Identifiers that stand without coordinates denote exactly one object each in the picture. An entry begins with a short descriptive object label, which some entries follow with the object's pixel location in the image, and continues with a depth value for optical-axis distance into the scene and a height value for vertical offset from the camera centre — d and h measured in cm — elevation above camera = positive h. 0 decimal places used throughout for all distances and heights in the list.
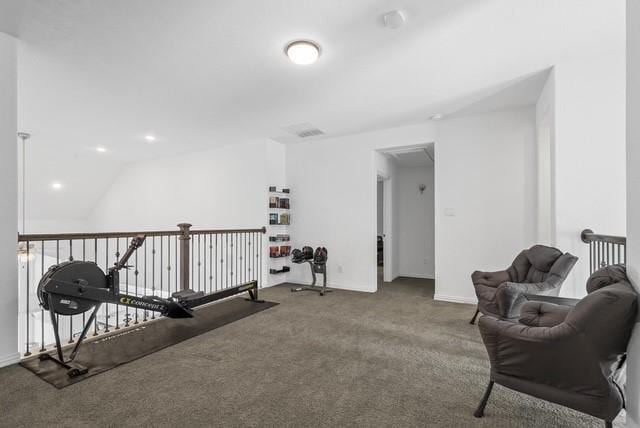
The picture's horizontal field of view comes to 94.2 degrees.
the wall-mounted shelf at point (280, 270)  549 -103
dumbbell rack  505 -98
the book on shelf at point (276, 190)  552 +49
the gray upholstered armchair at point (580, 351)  134 -67
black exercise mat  232 -121
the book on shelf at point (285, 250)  564 -67
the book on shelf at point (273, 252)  548 -67
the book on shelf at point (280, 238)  556 -42
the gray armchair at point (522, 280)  241 -63
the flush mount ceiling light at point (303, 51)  254 +144
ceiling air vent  484 +145
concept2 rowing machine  229 -63
